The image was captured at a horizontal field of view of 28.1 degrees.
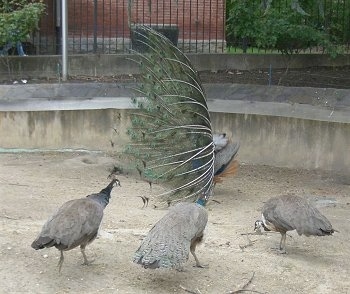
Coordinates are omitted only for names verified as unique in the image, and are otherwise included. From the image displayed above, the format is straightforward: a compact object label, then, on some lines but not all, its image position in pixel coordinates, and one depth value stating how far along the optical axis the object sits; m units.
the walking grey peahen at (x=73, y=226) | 4.98
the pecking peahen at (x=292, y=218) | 5.78
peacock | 8.07
